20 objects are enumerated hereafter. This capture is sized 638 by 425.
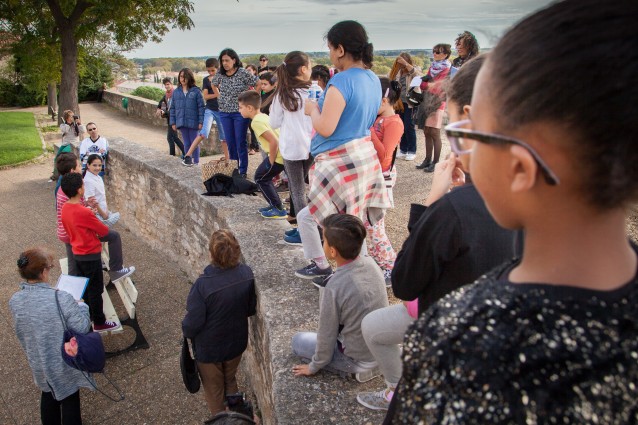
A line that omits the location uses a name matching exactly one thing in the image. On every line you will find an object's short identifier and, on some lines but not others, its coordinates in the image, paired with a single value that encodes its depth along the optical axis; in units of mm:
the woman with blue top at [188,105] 8664
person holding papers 3799
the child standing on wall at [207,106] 8414
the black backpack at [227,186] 6359
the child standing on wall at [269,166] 5445
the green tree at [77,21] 17125
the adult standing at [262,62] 11608
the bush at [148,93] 26891
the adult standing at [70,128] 11289
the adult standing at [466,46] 6355
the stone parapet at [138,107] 20188
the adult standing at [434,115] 7016
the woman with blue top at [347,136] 3375
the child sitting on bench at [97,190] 6395
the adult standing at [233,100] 7078
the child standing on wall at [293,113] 4605
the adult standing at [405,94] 7539
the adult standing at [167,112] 11469
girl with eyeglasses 686
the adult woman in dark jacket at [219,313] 3754
